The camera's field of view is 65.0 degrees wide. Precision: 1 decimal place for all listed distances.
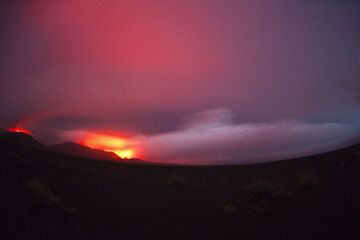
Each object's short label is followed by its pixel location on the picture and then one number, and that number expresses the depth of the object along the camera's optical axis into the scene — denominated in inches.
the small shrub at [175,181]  774.4
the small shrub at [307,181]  500.3
